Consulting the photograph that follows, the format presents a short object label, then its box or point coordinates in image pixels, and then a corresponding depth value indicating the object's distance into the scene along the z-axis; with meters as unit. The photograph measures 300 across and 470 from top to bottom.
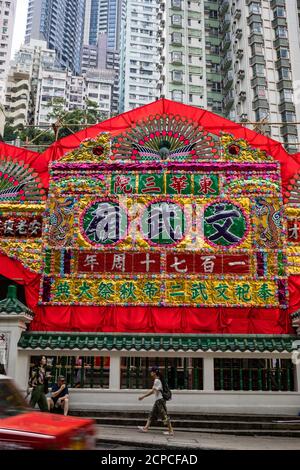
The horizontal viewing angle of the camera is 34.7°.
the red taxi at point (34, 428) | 4.91
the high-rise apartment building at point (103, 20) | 124.47
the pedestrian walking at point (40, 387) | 9.94
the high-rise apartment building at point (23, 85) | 71.44
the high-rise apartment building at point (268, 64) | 42.91
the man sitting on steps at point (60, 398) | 11.05
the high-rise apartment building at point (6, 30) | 75.39
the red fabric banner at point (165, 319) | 14.18
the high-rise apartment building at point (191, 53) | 49.66
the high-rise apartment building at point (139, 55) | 77.00
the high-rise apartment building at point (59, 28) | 106.31
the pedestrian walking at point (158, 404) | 10.17
